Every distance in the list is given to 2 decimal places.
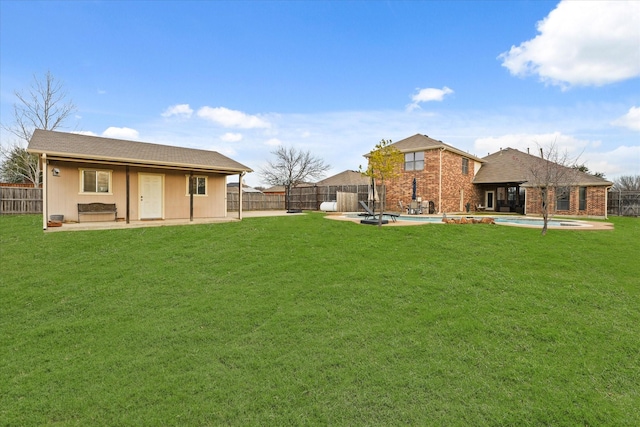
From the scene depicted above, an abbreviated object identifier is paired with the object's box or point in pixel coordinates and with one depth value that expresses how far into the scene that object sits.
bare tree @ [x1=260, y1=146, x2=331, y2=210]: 50.16
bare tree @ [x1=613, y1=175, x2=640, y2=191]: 38.03
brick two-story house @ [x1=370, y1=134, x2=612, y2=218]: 20.81
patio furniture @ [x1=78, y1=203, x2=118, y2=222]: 12.80
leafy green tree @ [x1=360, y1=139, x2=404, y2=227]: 11.43
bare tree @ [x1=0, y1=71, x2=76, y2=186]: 22.83
